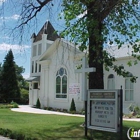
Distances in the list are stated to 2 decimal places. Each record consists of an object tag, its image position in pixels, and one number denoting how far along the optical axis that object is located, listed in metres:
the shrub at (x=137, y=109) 18.84
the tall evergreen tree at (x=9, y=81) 39.97
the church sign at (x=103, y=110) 8.02
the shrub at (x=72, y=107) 23.00
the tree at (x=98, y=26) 10.02
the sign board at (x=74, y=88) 23.62
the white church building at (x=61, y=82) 20.33
